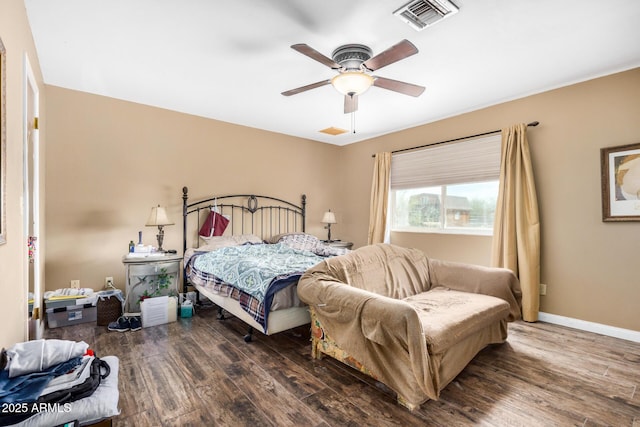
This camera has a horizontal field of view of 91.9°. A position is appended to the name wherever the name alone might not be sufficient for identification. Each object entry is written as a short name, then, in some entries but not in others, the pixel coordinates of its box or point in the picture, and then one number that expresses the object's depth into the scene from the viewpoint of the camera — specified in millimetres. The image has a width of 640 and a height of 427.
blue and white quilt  2555
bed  2598
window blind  3953
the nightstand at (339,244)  5386
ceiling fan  2264
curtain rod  3562
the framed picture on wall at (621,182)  2957
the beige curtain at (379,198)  5125
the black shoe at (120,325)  3113
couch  1827
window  4023
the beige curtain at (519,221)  3465
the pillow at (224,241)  3999
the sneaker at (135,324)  3154
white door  2730
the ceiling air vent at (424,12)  2064
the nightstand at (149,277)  3389
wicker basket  3244
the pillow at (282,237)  4645
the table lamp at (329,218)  5457
